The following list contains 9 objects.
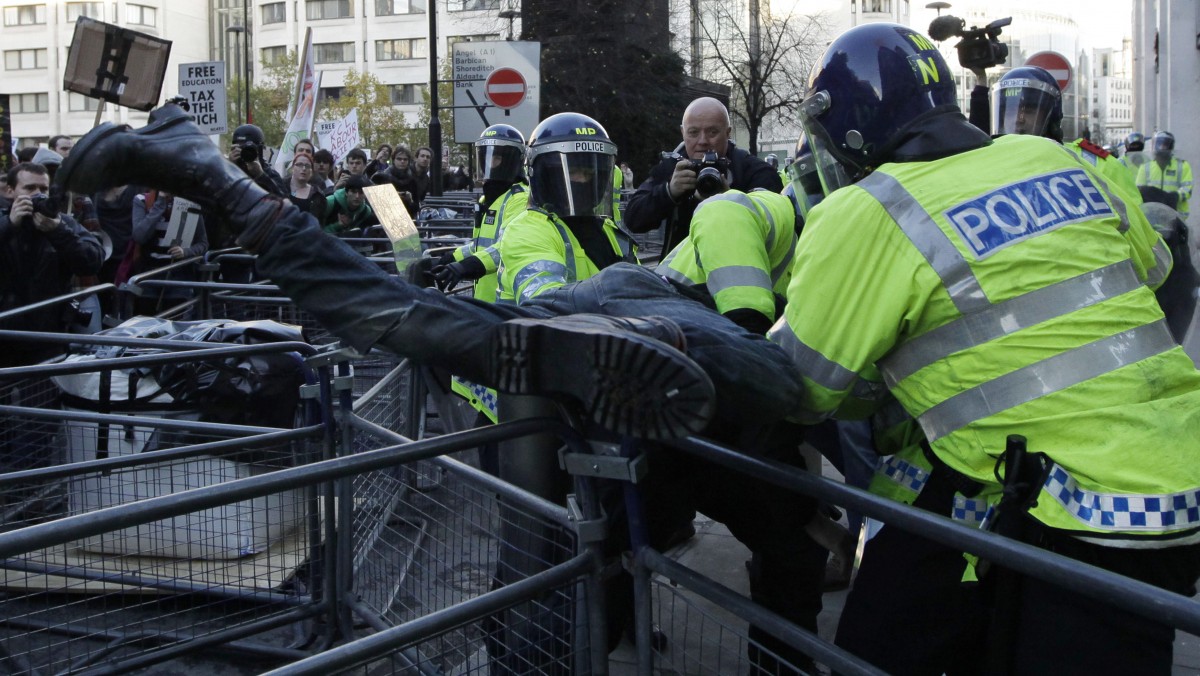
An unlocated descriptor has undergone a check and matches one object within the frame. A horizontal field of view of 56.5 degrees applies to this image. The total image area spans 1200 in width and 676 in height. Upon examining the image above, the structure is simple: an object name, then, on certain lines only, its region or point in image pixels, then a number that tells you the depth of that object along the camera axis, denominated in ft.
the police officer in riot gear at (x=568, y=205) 14.79
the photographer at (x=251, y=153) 28.77
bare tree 108.37
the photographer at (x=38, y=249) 21.71
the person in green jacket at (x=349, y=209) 36.19
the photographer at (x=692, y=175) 18.48
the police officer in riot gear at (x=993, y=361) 6.93
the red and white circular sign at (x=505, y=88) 38.58
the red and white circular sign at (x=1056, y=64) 30.37
